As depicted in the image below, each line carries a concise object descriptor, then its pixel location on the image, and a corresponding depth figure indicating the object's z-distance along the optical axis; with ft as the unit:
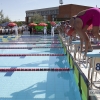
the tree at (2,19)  93.69
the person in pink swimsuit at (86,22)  7.02
